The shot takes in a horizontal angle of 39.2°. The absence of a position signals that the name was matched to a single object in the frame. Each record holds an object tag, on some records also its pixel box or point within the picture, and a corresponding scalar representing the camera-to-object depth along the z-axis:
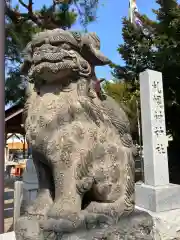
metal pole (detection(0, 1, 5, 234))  2.06
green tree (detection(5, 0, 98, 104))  4.82
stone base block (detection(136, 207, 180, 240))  2.48
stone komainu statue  1.32
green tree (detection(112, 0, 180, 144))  5.57
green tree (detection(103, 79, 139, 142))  7.41
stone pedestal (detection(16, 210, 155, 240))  1.19
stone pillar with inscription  2.87
